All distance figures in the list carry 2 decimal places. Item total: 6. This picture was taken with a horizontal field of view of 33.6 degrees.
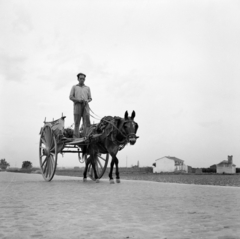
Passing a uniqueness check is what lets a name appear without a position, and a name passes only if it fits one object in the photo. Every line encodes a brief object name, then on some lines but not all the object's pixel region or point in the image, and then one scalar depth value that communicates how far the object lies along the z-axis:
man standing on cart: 14.98
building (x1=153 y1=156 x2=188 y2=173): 88.56
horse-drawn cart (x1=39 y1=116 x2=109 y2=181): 14.57
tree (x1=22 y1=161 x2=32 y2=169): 140.12
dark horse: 12.70
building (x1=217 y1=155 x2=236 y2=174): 87.31
